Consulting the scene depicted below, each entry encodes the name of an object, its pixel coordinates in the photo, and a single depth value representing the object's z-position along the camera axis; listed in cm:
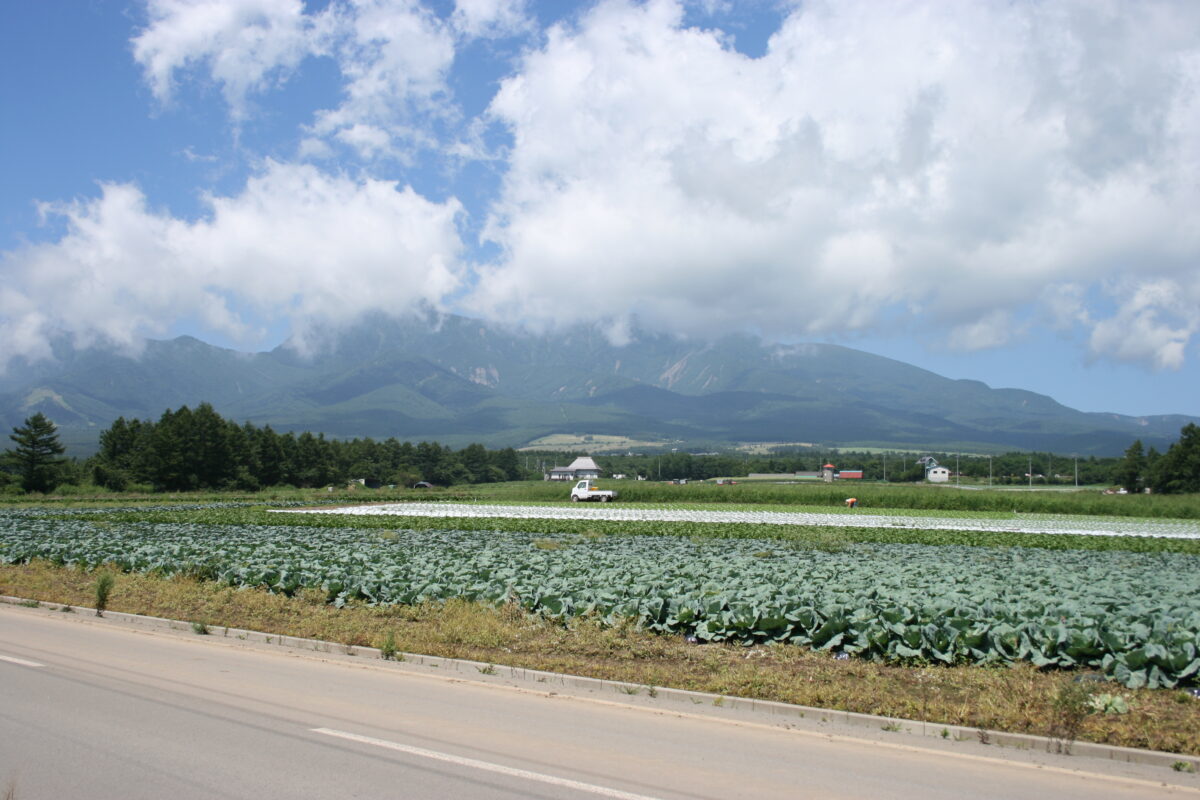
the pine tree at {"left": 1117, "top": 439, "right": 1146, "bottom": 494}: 12331
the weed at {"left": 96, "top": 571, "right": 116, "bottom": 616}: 1656
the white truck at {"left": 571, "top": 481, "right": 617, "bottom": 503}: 7599
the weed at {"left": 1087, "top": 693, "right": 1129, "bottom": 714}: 866
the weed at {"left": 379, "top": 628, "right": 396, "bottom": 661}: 1241
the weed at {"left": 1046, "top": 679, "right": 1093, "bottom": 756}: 817
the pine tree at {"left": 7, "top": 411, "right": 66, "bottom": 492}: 8631
